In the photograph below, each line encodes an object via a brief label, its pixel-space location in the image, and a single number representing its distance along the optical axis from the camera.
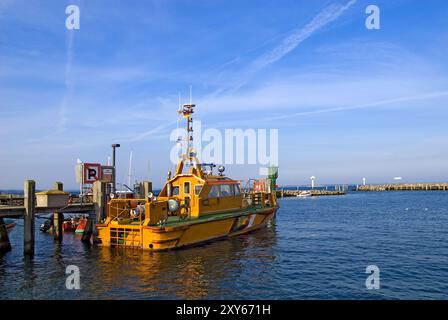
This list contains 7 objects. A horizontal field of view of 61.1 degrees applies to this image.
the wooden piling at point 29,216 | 18.12
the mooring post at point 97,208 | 22.31
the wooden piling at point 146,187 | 26.19
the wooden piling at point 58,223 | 23.64
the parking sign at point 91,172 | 24.05
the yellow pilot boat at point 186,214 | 18.73
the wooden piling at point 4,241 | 19.73
